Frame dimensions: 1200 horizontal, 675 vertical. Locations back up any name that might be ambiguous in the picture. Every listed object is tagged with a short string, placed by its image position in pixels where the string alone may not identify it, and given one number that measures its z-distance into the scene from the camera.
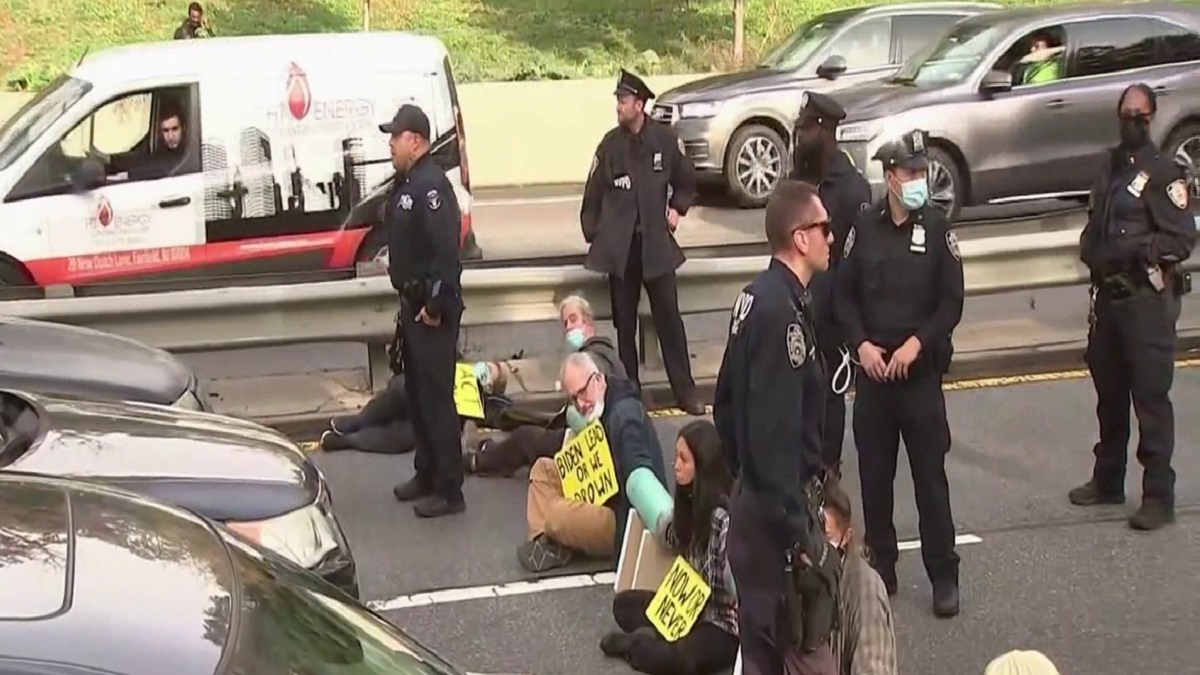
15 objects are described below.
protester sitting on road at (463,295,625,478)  7.46
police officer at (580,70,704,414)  8.54
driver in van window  10.81
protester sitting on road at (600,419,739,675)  5.17
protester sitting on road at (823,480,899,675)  4.61
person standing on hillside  16.62
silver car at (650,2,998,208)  16.31
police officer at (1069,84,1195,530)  6.70
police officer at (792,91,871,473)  6.99
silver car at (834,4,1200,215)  14.11
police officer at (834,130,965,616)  5.77
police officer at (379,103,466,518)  6.93
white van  10.57
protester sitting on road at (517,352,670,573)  6.19
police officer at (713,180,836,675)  4.43
